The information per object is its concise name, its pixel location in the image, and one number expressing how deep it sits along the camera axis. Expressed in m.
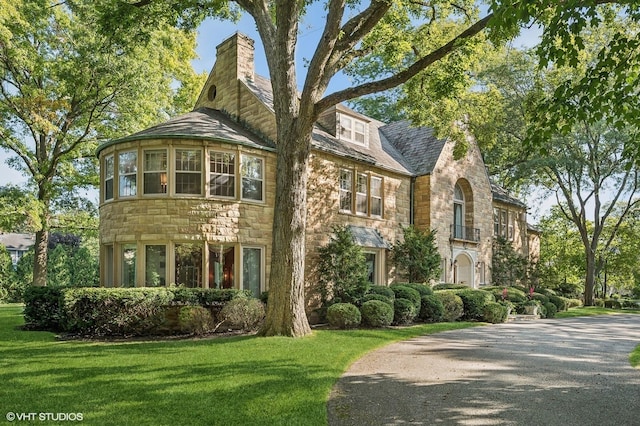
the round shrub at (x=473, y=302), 17.84
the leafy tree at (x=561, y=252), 33.19
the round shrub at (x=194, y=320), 12.52
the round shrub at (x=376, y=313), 14.30
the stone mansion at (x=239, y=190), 14.91
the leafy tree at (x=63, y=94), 20.09
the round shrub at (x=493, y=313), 17.42
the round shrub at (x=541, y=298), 22.44
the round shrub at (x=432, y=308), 16.66
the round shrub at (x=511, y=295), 21.41
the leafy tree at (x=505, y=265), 26.95
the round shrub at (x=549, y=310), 21.04
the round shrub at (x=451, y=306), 17.21
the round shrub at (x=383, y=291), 16.38
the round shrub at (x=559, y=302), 24.30
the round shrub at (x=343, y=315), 13.80
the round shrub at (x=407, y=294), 16.27
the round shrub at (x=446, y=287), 21.03
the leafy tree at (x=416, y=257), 20.08
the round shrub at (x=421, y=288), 17.80
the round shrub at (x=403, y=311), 15.52
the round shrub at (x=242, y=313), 13.09
